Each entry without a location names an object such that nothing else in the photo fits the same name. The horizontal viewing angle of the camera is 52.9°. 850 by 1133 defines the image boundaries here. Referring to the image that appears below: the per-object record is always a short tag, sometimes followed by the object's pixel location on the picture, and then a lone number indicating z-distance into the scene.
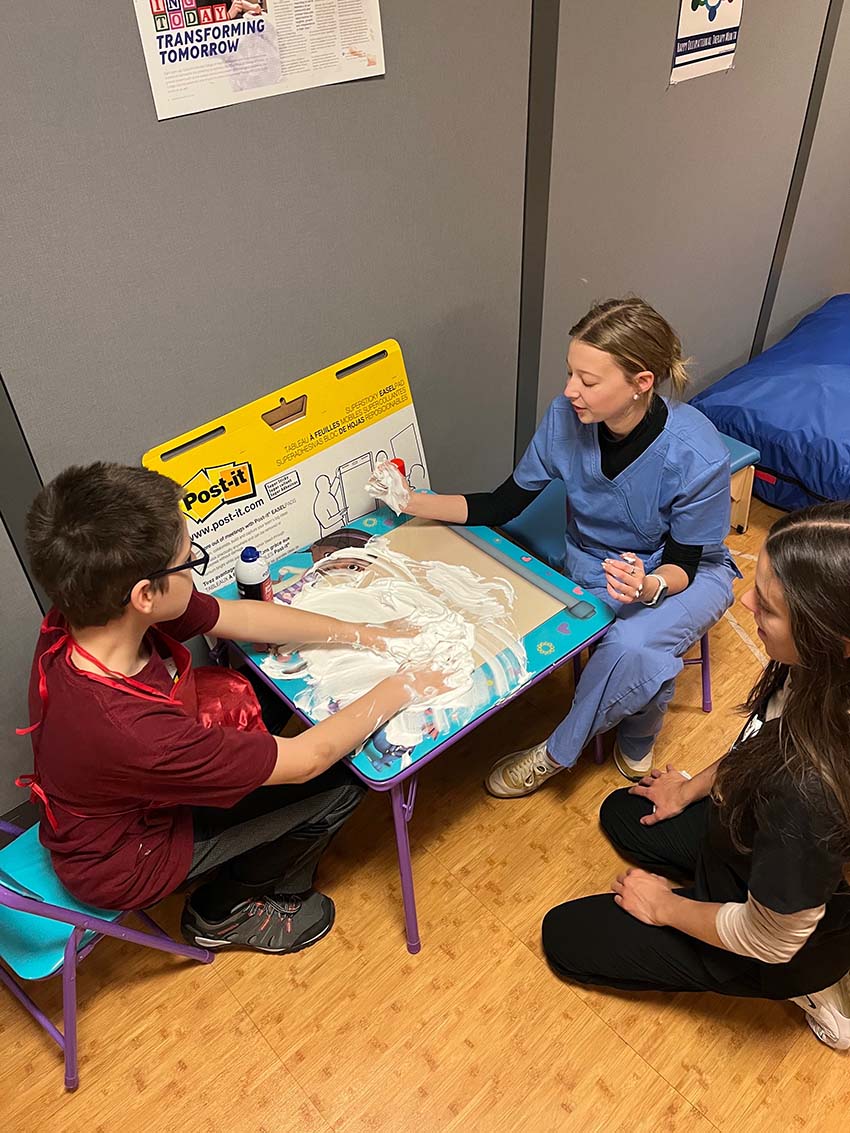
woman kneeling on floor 1.20
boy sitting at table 1.25
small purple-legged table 1.49
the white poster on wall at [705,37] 2.11
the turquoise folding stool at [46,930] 1.44
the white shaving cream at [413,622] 1.59
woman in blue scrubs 1.73
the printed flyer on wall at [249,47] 1.35
